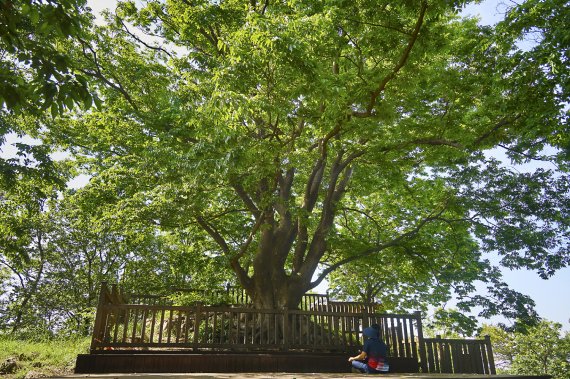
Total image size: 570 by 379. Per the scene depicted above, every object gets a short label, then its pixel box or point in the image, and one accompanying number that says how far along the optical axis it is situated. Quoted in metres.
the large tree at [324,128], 7.54
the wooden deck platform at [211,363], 7.71
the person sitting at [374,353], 7.80
